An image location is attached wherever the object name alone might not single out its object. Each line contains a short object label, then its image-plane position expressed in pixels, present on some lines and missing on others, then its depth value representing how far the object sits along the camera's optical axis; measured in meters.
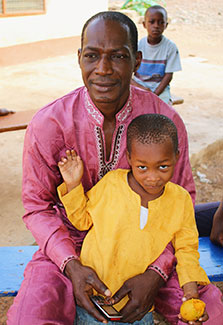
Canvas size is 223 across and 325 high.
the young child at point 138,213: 1.92
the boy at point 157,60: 5.28
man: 1.83
